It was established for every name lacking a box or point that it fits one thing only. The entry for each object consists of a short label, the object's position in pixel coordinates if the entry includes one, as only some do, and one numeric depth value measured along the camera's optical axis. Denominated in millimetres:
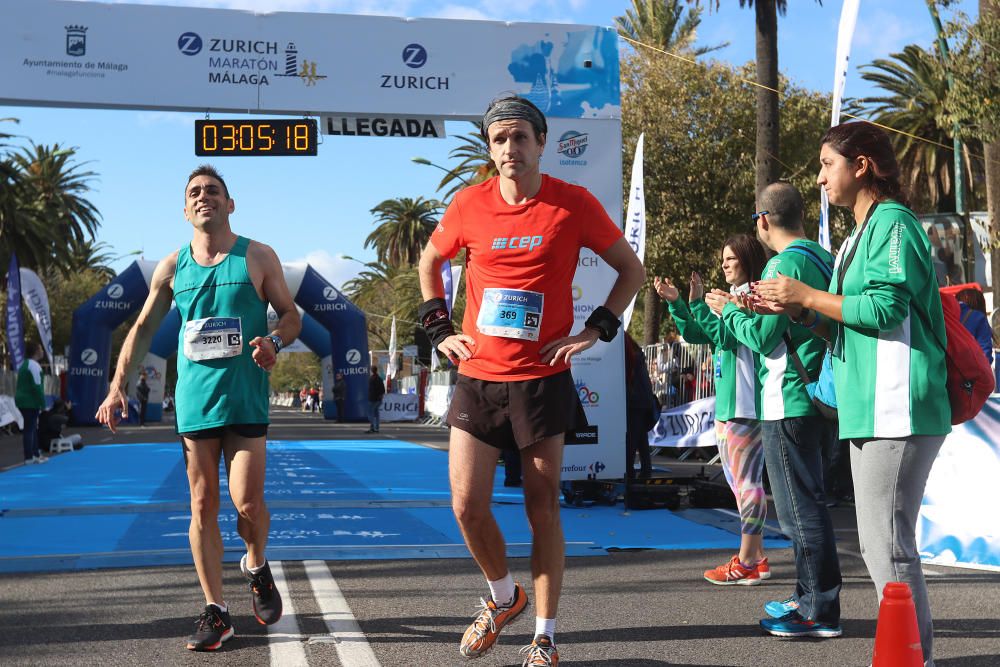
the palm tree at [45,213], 39766
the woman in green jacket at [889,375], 3510
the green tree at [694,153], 30531
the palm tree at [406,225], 61719
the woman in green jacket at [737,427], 6445
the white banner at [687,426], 14055
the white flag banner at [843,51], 12828
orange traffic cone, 3088
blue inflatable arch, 33688
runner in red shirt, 4293
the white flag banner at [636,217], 11547
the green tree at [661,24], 38219
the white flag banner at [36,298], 25594
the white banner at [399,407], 43438
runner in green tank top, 5016
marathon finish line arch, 11516
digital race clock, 13234
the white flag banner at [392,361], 52688
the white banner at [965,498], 7102
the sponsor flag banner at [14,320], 24922
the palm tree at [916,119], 34406
